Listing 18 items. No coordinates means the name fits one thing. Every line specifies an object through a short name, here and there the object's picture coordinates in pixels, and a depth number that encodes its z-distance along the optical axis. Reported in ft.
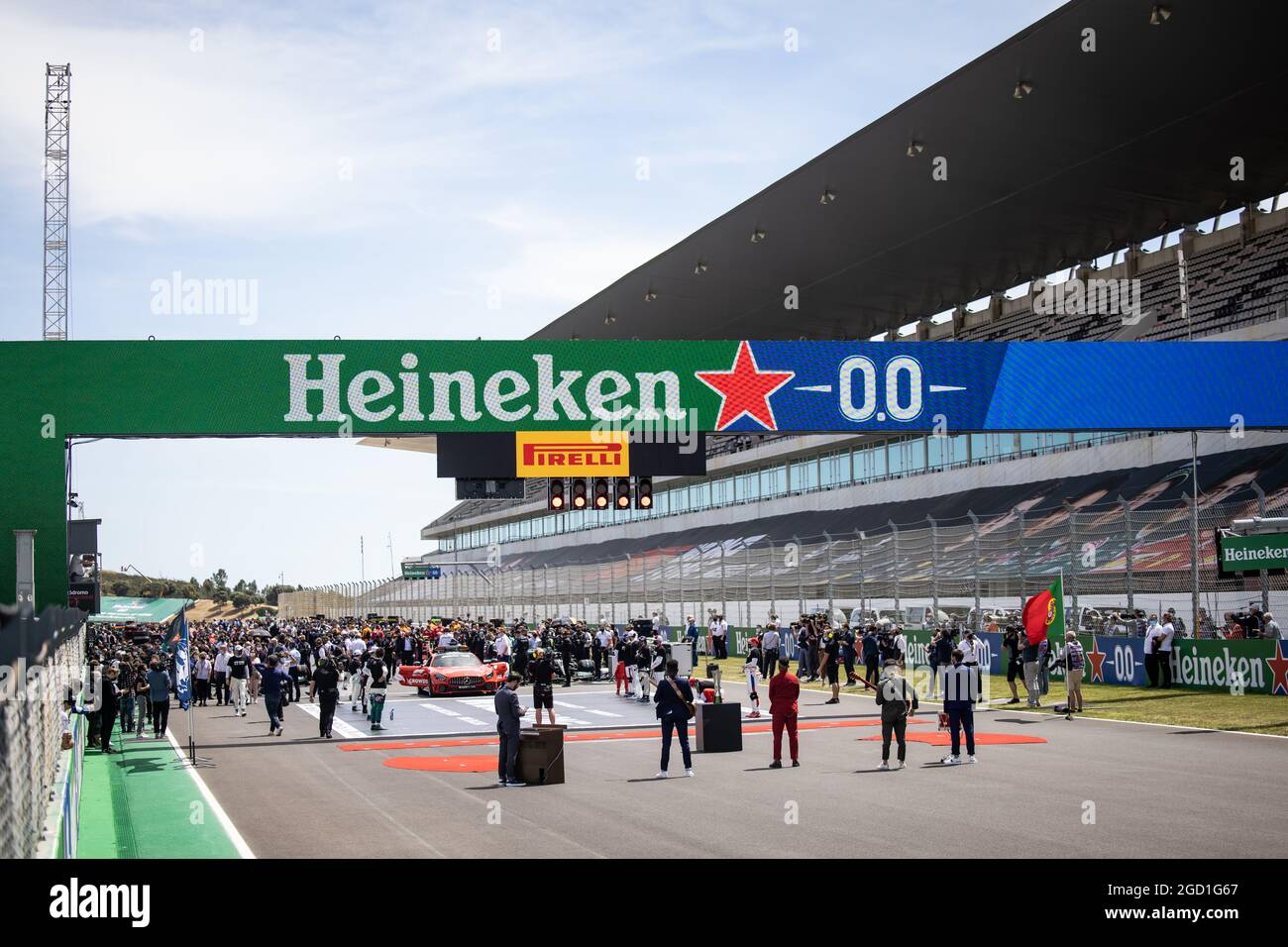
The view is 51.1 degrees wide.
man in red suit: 55.62
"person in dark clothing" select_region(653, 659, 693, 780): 53.57
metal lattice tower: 278.46
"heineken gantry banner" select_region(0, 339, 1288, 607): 73.36
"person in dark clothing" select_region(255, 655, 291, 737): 76.78
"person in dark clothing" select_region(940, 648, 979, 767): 55.83
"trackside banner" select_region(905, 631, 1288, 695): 79.30
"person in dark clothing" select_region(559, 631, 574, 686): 121.80
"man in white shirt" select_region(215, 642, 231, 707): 102.37
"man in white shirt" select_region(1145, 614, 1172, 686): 86.69
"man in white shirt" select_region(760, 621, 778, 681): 108.27
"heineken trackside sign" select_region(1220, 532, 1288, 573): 77.36
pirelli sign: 76.79
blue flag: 69.31
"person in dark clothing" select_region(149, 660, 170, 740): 76.79
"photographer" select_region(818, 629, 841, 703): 93.09
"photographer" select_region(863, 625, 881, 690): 97.09
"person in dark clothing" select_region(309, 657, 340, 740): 74.18
